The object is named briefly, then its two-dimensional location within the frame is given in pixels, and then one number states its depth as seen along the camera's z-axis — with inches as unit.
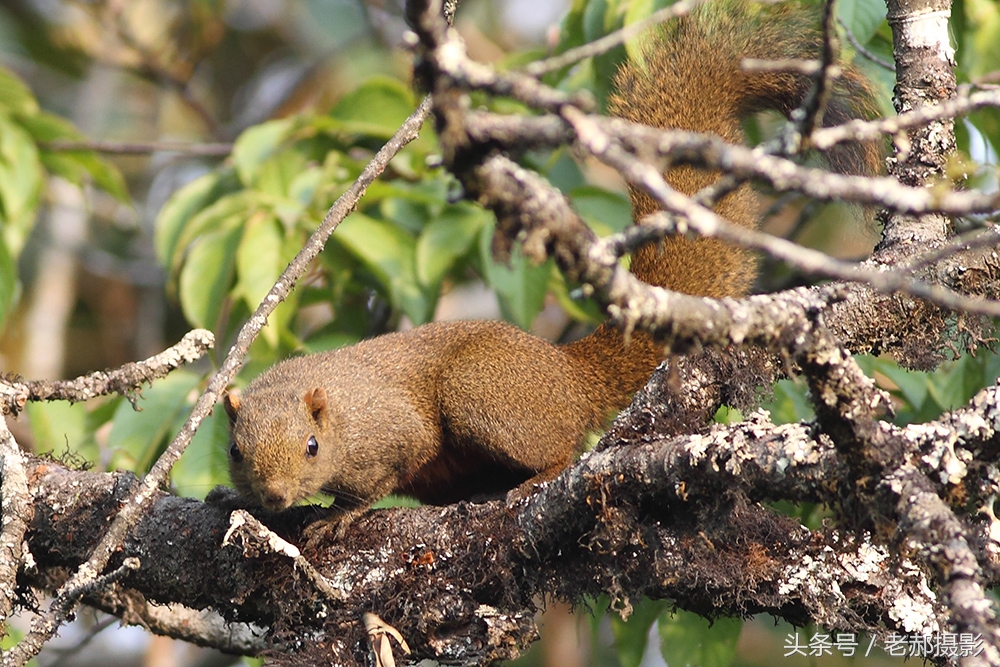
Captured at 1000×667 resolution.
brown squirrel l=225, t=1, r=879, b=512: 251.9
